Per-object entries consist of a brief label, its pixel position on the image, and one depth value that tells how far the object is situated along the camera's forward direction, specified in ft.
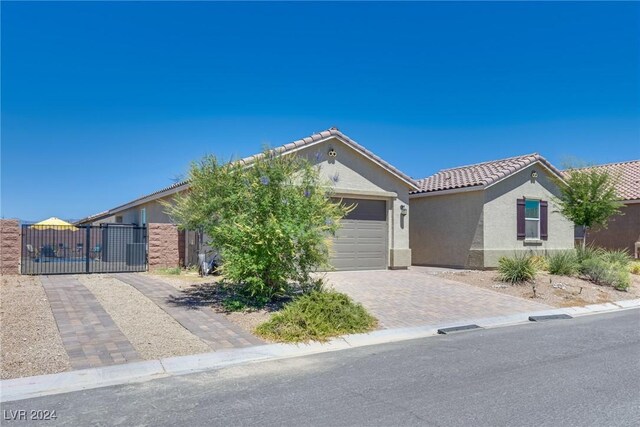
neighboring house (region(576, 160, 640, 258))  79.56
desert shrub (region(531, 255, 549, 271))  59.70
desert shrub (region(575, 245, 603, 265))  58.95
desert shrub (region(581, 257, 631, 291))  52.90
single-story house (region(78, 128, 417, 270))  56.20
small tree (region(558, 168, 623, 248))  60.29
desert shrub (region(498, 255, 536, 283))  50.65
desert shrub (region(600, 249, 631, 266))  61.34
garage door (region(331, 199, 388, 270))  57.72
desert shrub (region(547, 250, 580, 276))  55.93
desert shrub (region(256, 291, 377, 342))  29.35
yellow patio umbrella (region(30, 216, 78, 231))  85.67
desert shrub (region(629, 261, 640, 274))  65.49
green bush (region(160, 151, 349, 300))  34.01
